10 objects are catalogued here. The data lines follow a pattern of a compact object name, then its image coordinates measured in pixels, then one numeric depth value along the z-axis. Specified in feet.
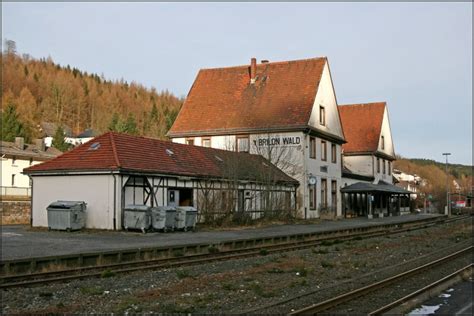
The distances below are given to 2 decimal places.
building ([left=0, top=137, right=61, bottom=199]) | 181.98
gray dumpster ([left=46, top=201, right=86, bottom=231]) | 84.02
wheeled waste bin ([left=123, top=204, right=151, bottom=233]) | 84.17
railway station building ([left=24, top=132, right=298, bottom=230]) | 87.71
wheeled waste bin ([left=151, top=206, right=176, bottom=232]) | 85.35
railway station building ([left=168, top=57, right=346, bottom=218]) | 140.56
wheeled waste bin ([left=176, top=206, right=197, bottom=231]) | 88.74
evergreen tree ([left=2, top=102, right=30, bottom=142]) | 219.00
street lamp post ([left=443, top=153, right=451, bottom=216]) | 200.84
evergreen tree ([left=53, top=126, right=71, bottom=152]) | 240.94
